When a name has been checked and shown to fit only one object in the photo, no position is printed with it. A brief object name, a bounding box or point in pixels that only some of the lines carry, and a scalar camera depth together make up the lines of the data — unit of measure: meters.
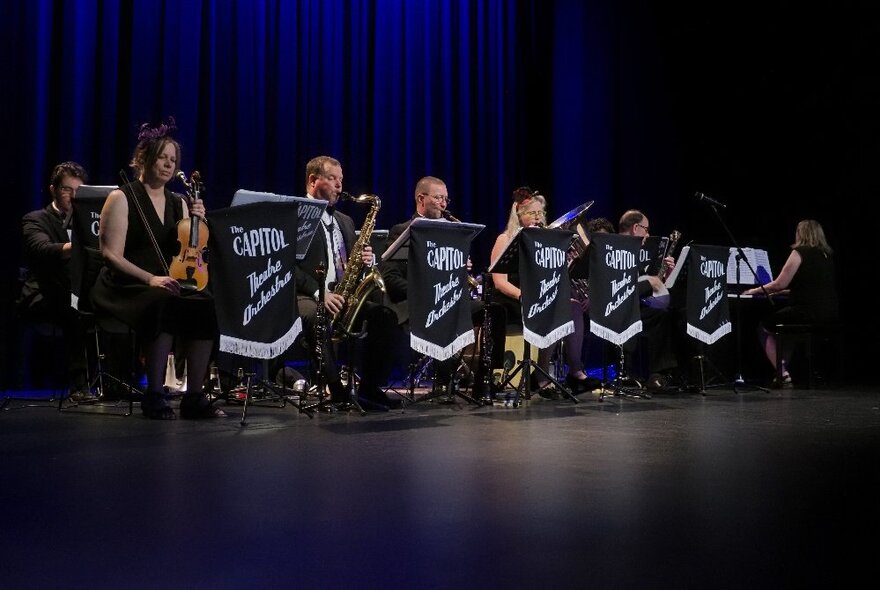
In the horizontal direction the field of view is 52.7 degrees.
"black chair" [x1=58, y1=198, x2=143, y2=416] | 5.40
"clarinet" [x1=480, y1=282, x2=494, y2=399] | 6.00
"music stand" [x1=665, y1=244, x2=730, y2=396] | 7.05
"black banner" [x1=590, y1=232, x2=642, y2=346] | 6.21
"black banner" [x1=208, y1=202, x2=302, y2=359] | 4.36
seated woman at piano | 8.30
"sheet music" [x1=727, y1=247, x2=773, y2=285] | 8.78
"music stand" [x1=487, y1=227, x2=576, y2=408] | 5.76
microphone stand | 7.40
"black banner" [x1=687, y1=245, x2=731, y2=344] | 7.08
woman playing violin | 4.87
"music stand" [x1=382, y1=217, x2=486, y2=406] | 5.11
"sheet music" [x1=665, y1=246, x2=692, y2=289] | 7.10
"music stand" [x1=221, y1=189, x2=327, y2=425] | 4.68
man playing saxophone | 5.49
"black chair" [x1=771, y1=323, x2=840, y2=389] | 8.16
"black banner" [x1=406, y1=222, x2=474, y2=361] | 5.11
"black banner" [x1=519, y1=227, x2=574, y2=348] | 5.71
